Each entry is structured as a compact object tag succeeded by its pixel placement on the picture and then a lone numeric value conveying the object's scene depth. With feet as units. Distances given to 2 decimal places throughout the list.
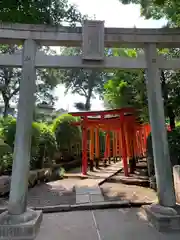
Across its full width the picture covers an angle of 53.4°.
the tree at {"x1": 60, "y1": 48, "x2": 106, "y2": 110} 76.90
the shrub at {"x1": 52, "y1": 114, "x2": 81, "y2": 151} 35.42
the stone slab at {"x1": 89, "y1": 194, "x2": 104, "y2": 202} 14.85
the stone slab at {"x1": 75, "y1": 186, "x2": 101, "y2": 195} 17.01
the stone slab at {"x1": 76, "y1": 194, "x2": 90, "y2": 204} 14.66
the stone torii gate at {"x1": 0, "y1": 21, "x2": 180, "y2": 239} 10.15
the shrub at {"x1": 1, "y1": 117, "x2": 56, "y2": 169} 21.21
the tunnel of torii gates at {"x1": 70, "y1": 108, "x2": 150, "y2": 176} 24.14
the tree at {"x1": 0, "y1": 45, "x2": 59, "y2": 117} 49.87
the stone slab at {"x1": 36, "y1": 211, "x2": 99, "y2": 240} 9.46
